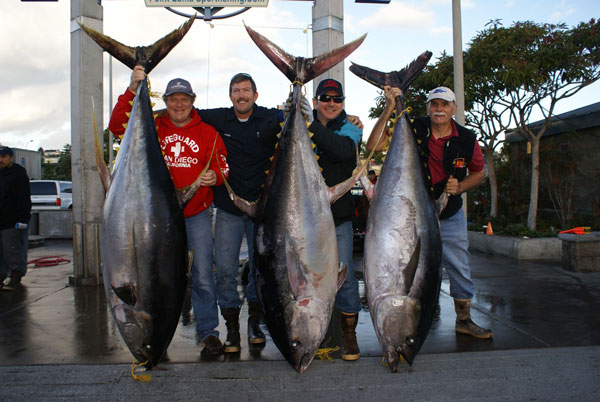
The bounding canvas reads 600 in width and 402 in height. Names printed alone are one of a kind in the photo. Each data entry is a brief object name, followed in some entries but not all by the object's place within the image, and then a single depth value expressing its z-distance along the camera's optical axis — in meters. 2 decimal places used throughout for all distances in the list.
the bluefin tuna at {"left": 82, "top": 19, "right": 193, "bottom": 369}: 2.36
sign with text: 4.48
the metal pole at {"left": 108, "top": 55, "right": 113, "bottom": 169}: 23.19
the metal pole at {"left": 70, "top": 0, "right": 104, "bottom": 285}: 5.14
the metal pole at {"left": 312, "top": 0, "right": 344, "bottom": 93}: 4.59
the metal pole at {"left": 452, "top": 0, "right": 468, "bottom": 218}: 5.90
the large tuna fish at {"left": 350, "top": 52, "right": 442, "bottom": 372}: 2.41
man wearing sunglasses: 2.96
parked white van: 14.91
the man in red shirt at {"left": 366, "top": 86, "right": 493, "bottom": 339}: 3.20
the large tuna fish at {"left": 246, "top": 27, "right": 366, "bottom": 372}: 2.34
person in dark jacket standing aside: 5.30
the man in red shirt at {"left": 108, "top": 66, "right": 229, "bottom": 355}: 3.02
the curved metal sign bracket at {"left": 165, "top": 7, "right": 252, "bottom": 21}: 4.71
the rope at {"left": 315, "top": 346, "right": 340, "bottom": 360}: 2.86
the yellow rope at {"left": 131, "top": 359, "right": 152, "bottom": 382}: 2.59
